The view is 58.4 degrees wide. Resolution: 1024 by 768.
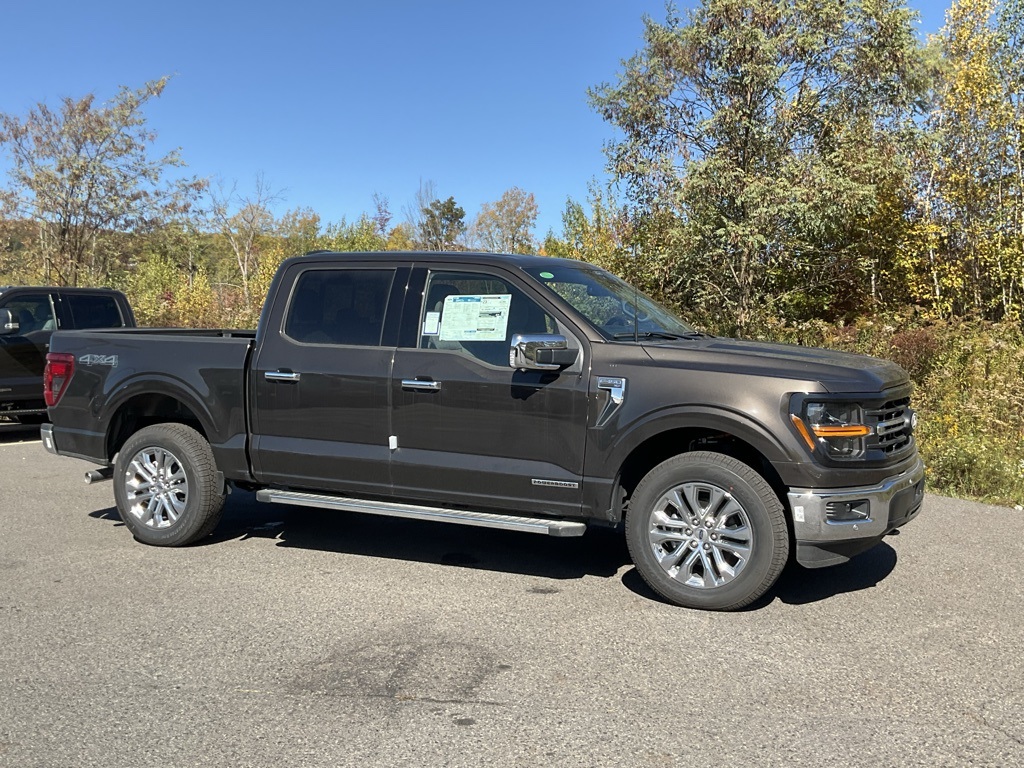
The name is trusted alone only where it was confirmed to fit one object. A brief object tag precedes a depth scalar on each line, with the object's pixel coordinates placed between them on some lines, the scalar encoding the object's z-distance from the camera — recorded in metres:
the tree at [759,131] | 17.41
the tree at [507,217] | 57.50
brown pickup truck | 4.86
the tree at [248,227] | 29.52
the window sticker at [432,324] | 5.75
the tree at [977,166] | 17.11
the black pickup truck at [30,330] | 11.34
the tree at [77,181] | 23.30
